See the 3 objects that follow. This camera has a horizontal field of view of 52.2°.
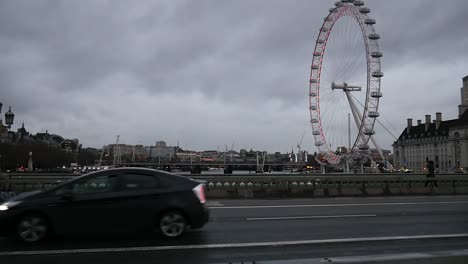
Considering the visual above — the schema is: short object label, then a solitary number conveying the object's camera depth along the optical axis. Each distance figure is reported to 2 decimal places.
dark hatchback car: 9.96
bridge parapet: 24.27
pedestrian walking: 27.77
